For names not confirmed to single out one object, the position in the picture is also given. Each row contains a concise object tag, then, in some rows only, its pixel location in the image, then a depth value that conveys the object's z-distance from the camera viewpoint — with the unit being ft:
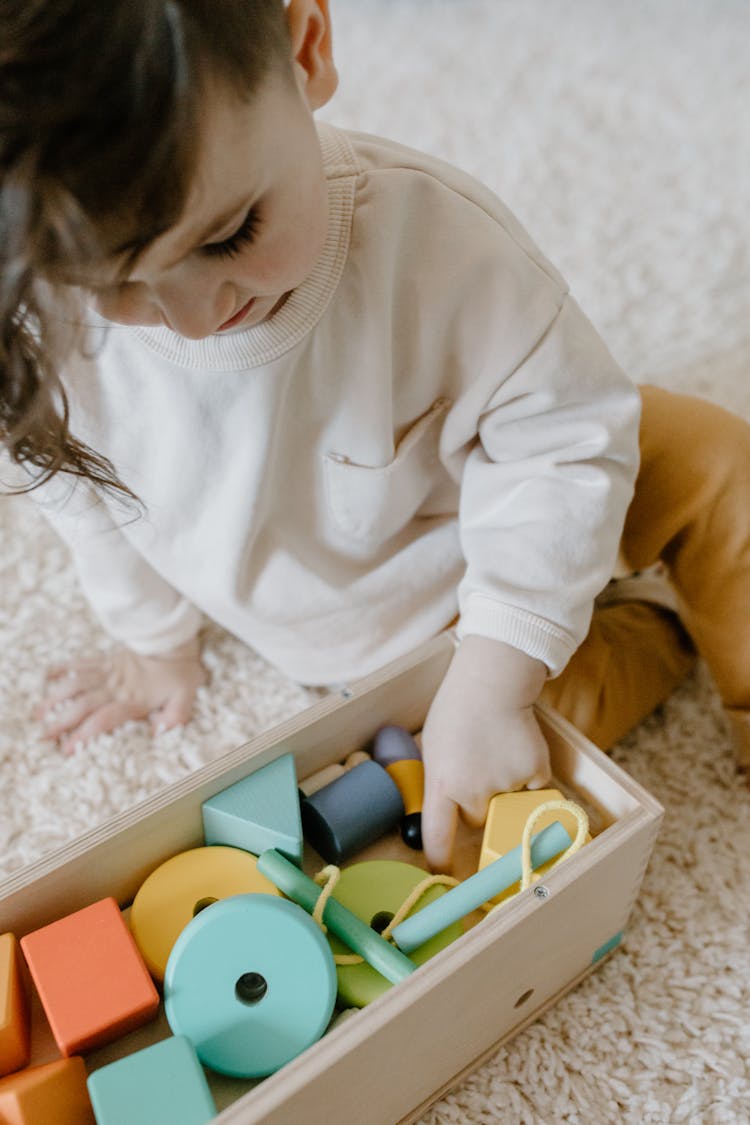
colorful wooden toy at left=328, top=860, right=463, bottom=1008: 1.99
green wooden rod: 1.87
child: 1.31
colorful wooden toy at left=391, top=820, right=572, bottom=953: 1.95
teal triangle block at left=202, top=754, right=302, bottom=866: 2.02
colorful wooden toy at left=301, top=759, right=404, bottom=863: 2.15
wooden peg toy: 2.23
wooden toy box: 1.67
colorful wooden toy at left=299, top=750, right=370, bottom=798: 2.22
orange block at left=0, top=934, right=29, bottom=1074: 1.74
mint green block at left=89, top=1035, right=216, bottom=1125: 1.63
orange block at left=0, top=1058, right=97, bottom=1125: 1.64
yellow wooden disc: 1.97
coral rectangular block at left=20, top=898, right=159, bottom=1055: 1.78
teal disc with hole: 1.80
